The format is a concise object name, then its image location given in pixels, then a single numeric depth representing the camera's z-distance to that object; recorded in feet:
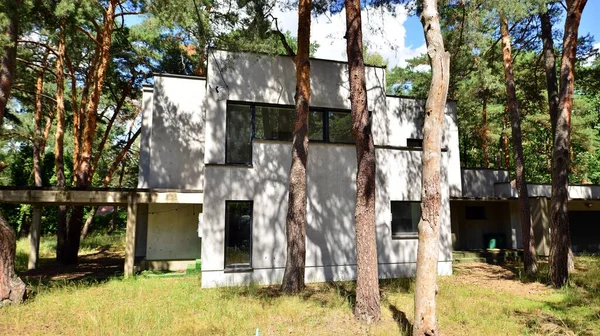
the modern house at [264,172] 31.17
